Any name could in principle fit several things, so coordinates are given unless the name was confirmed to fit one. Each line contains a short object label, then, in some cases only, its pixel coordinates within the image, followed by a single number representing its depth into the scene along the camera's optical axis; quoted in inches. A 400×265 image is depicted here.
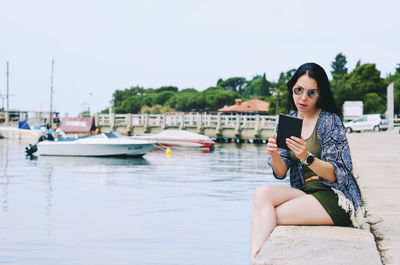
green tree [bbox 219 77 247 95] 6397.6
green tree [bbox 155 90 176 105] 6013.8
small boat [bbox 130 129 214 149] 1605.6
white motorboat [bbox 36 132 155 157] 1182.3
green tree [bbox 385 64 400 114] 2704.2
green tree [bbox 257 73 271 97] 5010.3
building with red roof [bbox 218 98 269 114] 4202.8
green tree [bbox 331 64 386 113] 2731.3
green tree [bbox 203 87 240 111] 5324.8
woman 146.3
